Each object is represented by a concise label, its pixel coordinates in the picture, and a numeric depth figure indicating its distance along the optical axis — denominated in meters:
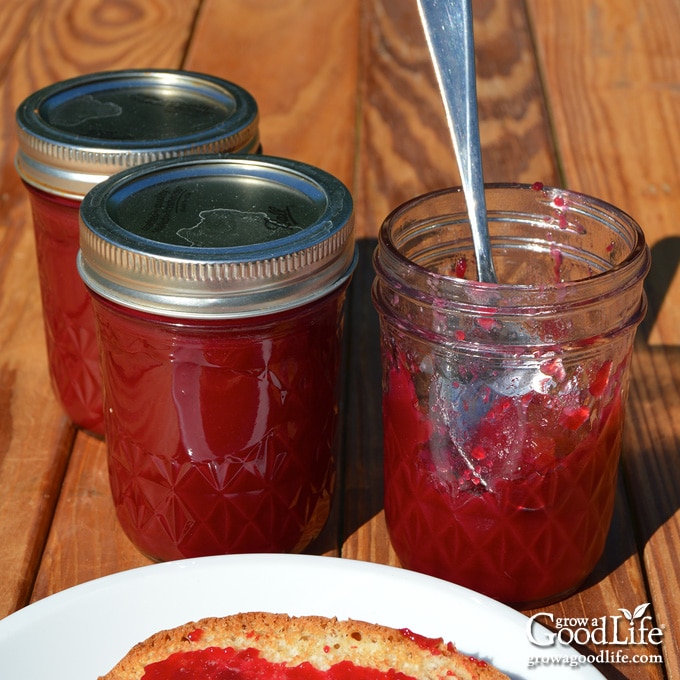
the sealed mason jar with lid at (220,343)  0.59
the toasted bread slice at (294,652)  0.58
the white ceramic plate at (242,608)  0.58
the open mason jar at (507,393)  0.59
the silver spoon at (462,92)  0.60
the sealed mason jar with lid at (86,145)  0.65
